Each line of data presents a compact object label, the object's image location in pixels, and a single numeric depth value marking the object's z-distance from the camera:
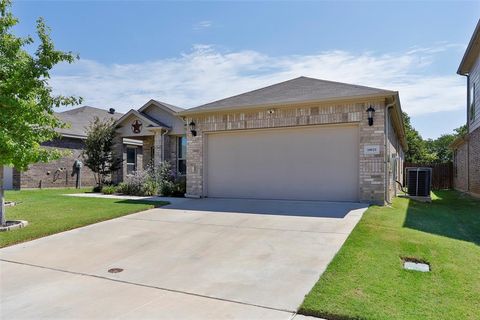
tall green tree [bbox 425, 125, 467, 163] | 45.50
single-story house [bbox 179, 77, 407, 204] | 9.73
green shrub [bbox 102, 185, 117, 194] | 14.91
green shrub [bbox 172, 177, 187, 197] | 13.36
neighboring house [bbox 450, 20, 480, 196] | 13.84
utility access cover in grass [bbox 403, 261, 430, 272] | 4.60
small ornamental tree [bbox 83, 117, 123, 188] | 16.05
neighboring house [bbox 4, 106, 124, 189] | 17.70
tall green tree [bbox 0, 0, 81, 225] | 7.47
